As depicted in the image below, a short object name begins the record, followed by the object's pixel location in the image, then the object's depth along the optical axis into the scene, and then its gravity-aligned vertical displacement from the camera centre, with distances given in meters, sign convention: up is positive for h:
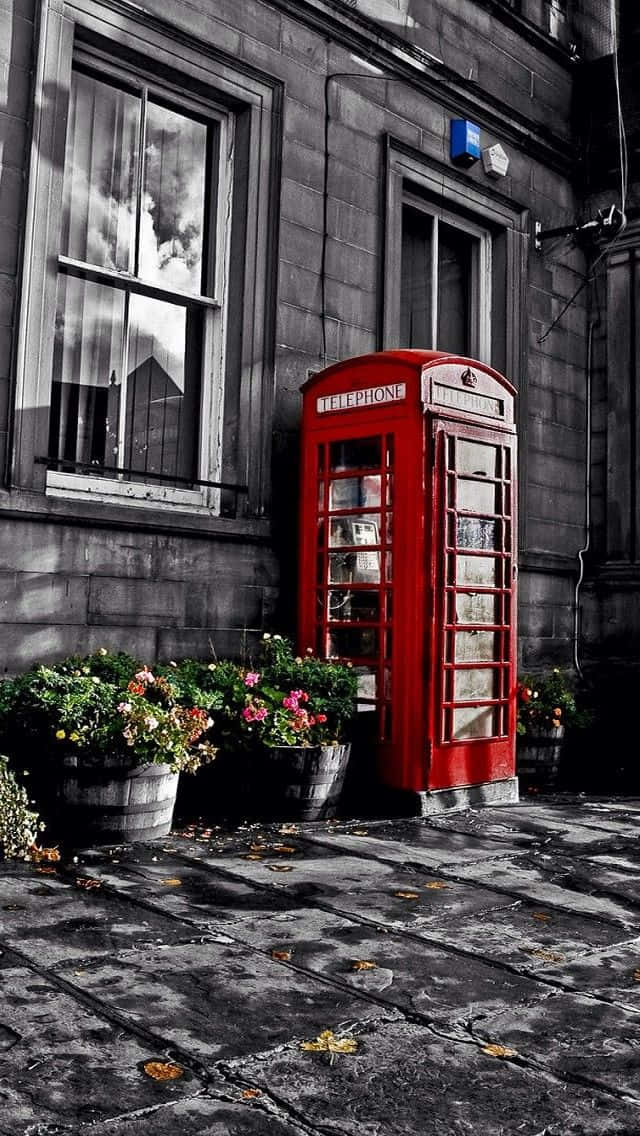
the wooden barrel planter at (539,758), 8.36 -0.84
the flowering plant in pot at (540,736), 8.34 -0.65
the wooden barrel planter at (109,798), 5.19 -0.78
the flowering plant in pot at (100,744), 5.18 -0.51
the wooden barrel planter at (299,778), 6.04 -0.76
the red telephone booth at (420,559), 6.49 +0.63
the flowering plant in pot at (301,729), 6.02 -0.47
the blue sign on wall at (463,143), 8.93 +4.49
